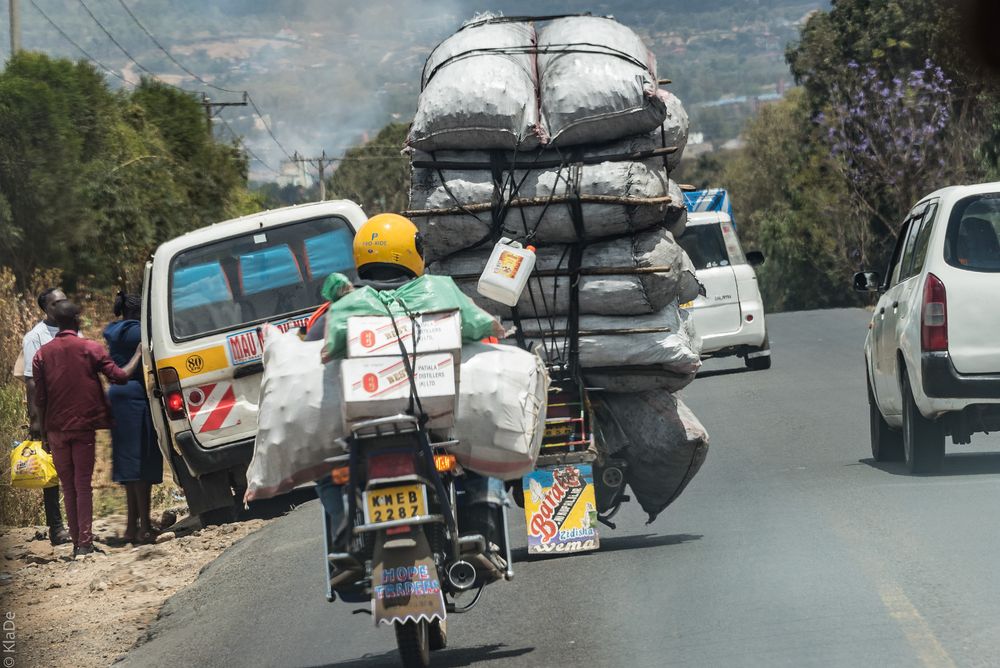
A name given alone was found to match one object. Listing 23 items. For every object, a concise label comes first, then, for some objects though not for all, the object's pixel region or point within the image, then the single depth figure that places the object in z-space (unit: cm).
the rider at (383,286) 1280
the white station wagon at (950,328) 2105
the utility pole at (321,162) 16550
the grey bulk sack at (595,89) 1764
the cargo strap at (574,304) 1833
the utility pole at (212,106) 12317
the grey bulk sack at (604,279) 1836
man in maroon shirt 2431
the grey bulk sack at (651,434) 1887
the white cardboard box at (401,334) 1221
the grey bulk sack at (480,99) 1764
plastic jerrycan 1627
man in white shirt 2584
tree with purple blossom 9006
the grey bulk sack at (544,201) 1791
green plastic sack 1257
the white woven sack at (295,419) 1259
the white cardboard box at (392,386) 1205
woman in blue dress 2583
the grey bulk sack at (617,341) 1844
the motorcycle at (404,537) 1220
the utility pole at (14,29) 6128
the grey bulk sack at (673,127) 1823
